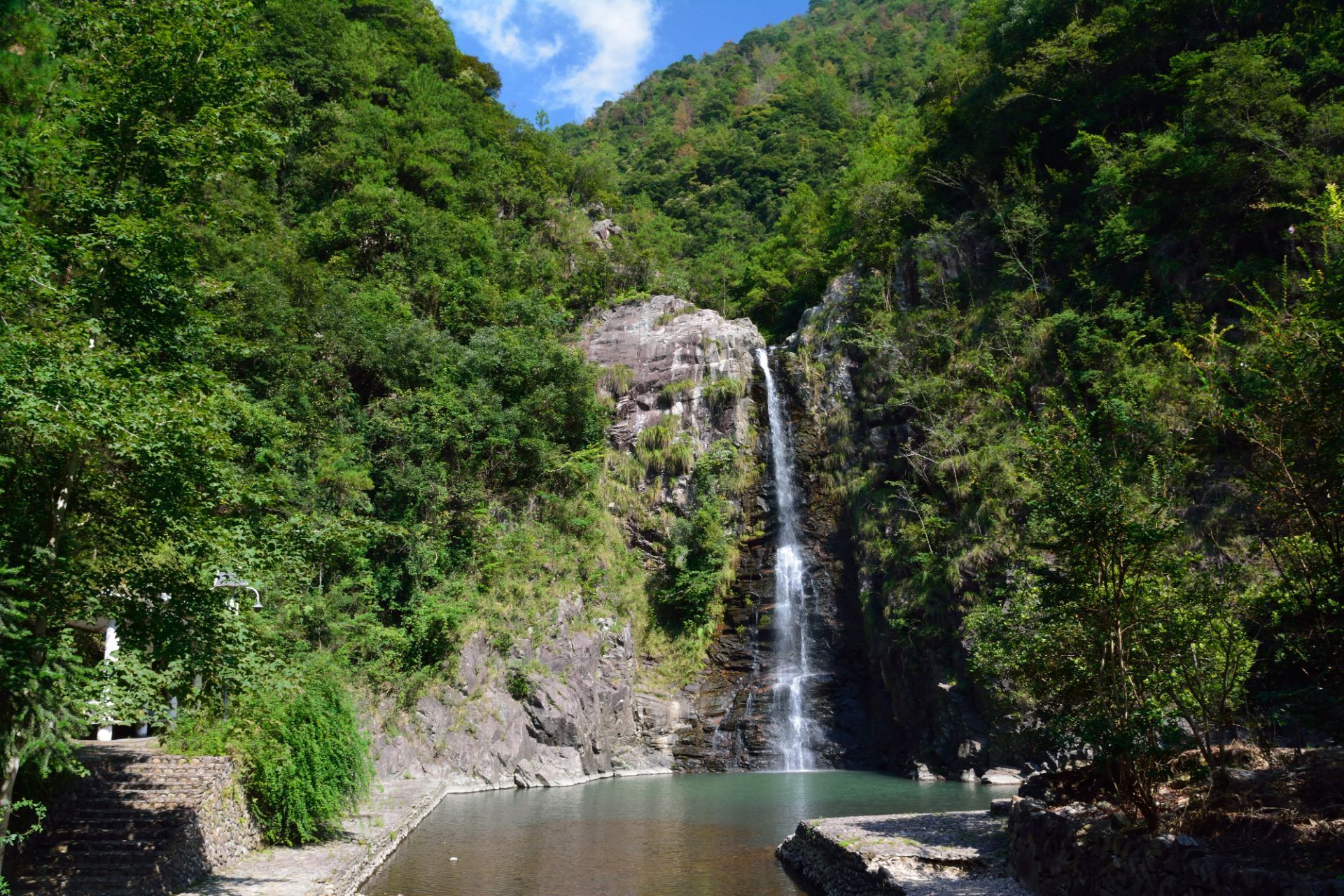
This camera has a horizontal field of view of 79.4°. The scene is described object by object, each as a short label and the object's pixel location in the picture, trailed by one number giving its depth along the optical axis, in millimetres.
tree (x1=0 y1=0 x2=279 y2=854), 8039
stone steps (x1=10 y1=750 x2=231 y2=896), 9727
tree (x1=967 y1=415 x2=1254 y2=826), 9016
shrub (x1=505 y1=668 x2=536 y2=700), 23125
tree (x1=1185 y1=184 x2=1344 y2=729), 7238
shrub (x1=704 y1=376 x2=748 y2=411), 33062
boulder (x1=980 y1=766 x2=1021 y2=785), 20844
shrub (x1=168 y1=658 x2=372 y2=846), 12516
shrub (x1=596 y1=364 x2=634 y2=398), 34344
